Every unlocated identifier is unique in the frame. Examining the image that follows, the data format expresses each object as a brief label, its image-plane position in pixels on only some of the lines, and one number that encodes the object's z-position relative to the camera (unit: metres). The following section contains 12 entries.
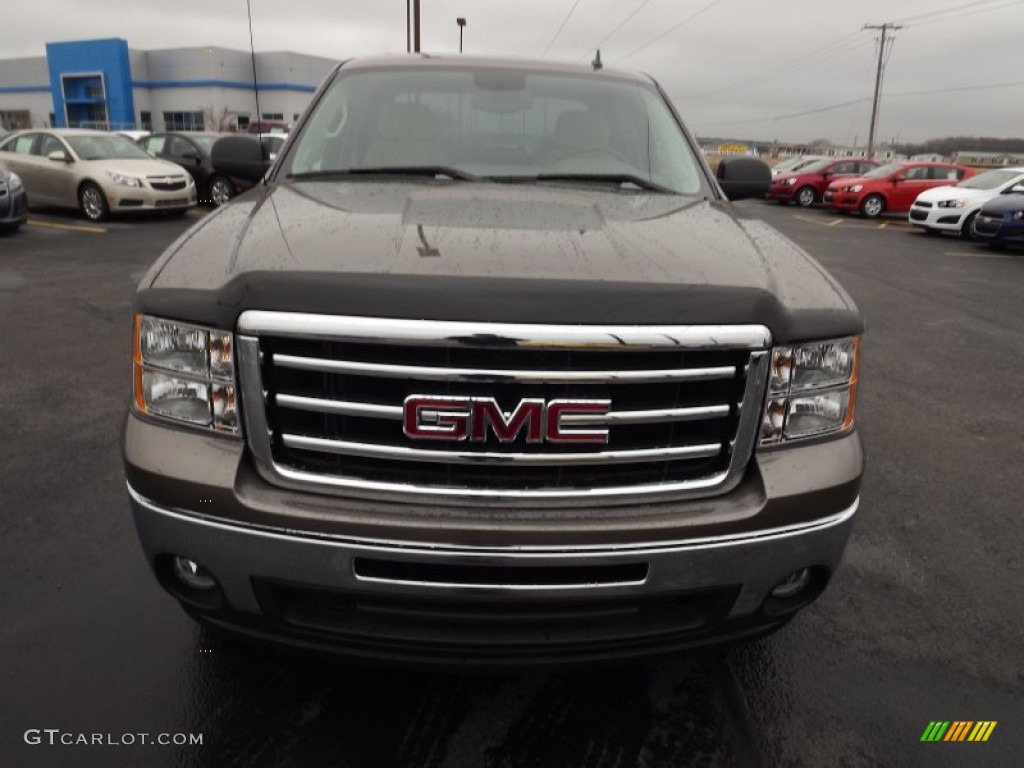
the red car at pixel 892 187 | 21.58
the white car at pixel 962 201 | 16.52
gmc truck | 1.73
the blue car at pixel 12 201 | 11.15
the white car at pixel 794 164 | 26.55
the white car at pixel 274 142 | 15.08
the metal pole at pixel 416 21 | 30.03
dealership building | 57.31
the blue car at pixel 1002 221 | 14.03
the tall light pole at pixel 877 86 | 51.75
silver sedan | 13.38
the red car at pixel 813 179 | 24.47
